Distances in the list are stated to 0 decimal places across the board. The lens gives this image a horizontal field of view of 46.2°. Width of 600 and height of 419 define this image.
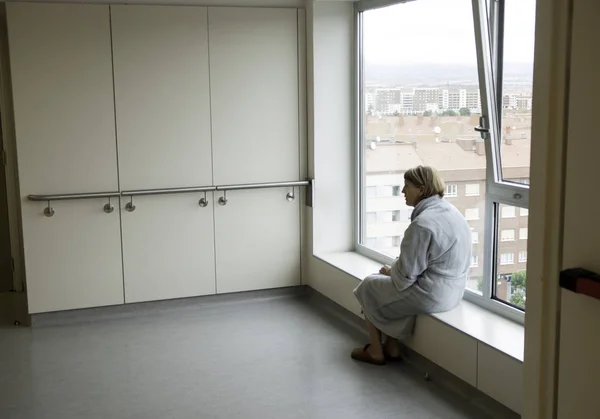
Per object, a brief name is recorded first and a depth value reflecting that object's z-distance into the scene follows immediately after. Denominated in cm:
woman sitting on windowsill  386
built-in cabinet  486
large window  374
